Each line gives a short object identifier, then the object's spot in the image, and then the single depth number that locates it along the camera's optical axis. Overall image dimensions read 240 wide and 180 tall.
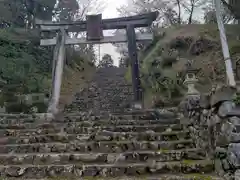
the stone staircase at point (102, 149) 2.28
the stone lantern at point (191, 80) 3.79
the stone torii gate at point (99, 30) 5.78
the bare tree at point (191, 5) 11.73
